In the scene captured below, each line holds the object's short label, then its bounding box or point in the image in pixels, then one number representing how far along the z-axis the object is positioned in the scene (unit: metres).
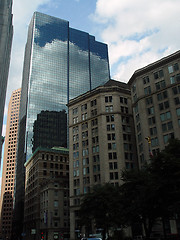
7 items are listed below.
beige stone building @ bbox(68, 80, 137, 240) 81.12
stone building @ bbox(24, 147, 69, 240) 94.12
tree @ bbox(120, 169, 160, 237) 37.88
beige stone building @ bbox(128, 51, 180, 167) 68.66
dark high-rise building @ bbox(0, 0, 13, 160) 53.04
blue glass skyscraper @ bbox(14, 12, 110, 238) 164.50
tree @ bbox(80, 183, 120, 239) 49.28
